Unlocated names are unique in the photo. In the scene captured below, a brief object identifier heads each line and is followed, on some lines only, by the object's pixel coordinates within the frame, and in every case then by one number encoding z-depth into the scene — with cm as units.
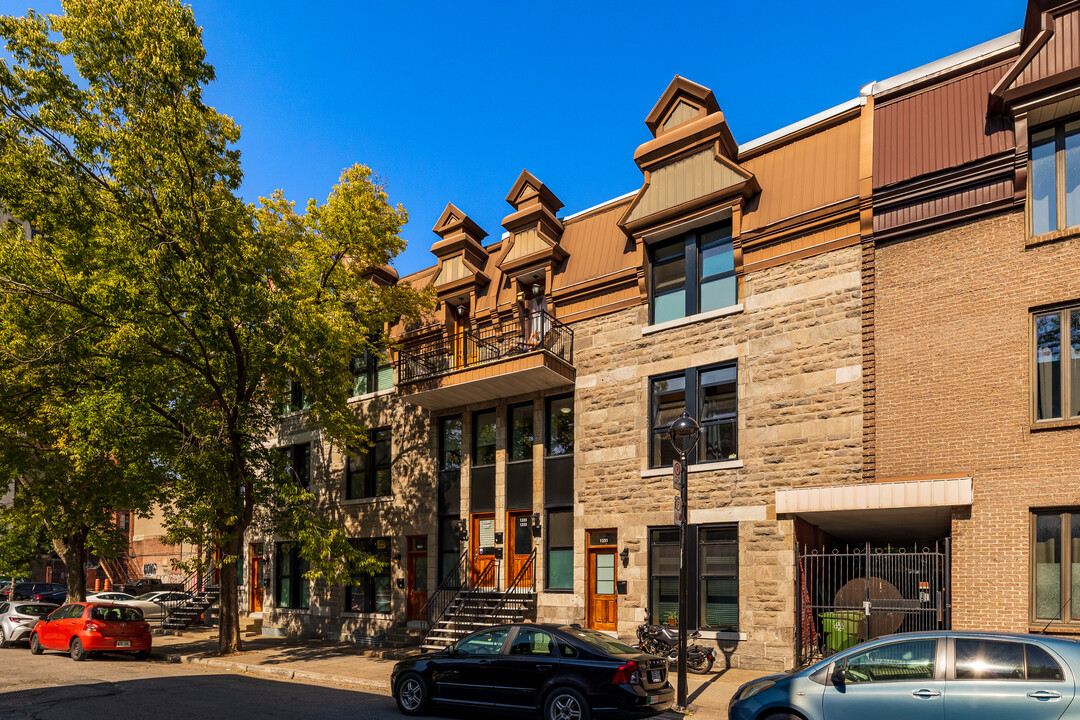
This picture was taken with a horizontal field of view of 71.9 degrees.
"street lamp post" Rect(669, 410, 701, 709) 1124
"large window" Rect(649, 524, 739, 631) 1571
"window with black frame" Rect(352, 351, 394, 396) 2378
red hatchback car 1778
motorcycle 1443
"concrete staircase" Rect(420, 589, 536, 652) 1750
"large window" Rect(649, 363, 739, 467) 1636
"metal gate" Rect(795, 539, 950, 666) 1330
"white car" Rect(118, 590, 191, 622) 2905
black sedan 988
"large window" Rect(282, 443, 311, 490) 2591
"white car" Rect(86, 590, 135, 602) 3031
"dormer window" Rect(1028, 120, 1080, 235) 1259
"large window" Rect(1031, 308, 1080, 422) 1223
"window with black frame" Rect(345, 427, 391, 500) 2336
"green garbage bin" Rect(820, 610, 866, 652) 1384
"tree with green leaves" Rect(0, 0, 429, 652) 1502
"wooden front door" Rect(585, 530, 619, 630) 1761
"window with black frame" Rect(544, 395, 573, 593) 1872
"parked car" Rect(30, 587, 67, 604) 3671
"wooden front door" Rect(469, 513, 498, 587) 2005
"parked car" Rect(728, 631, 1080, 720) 711
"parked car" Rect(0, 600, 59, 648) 2114
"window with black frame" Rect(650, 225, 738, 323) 1700
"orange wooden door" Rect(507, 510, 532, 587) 1944
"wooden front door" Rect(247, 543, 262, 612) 2712
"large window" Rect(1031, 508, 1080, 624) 1181
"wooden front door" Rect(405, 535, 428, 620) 2156
